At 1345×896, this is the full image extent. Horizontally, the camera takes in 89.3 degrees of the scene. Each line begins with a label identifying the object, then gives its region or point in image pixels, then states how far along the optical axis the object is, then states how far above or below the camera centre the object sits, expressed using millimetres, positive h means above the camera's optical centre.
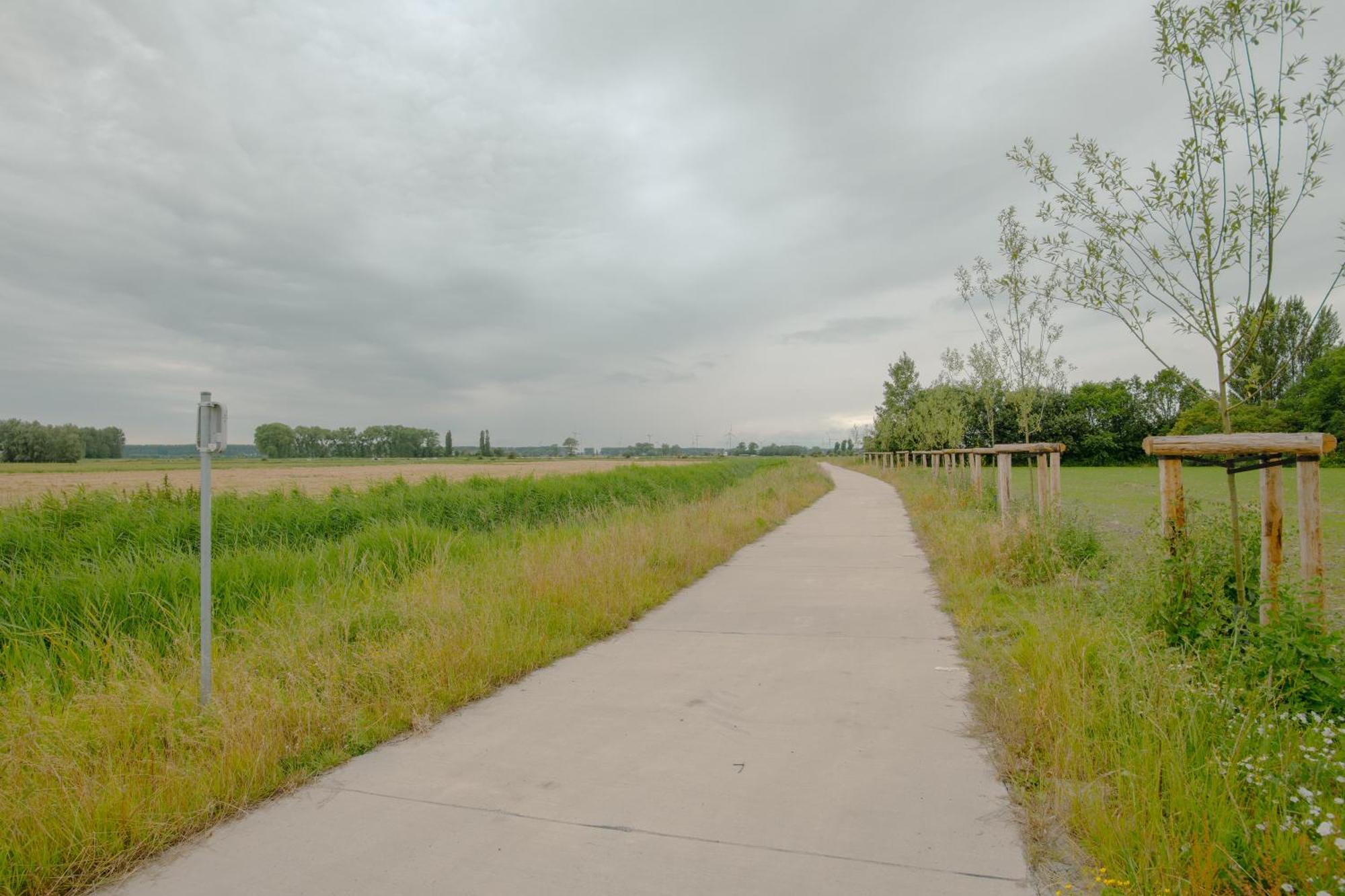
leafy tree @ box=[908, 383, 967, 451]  29062 +1649
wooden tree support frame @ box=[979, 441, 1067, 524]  8641 -256
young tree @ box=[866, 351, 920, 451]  48969 +5118
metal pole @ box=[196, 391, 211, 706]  3797 -494
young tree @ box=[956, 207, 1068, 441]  11469 +1909
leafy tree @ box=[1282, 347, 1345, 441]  45406 +4205
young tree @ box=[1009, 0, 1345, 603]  4078 +1691
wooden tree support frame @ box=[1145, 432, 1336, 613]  3658 -163
